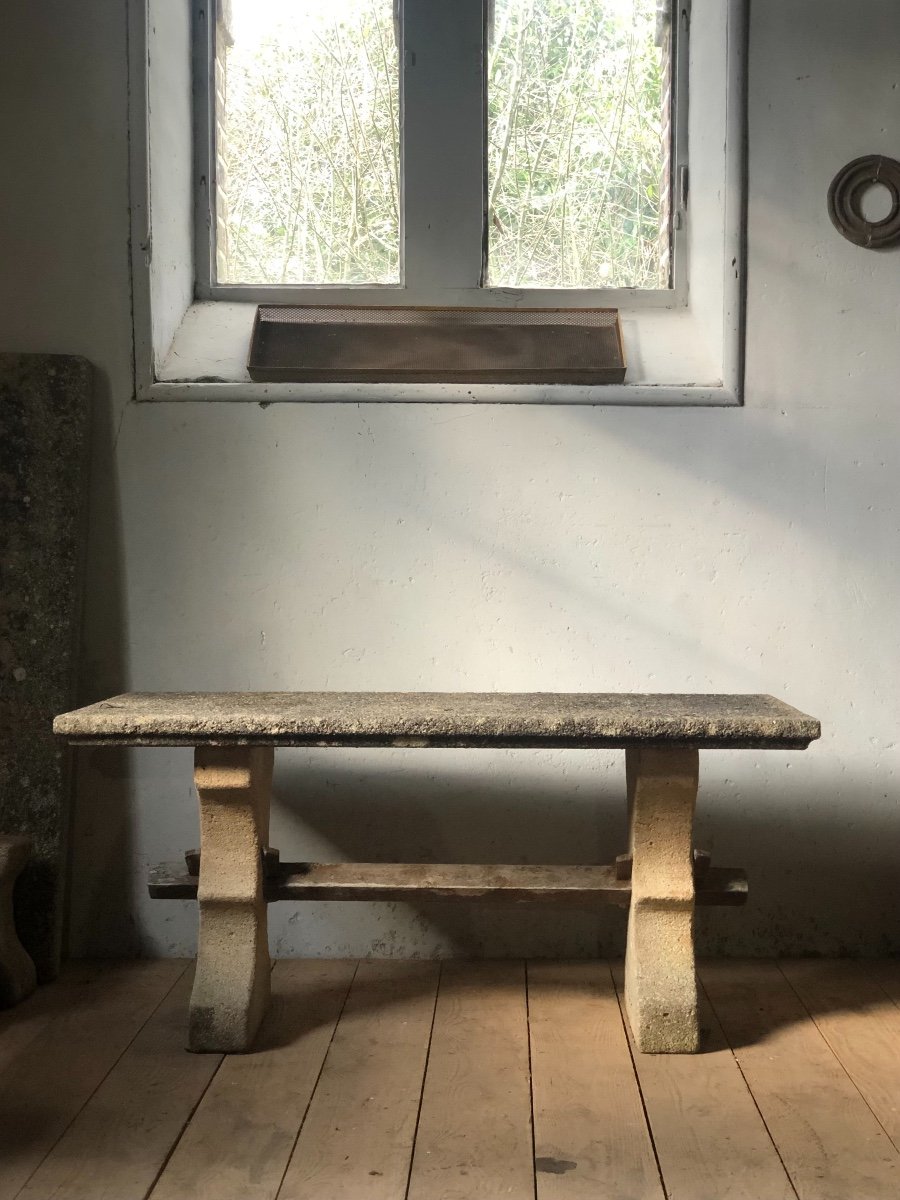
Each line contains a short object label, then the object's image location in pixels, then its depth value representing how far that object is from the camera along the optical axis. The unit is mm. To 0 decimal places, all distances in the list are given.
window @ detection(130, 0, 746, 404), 2777
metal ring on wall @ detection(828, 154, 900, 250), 2582
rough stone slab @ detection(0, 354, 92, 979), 2516
